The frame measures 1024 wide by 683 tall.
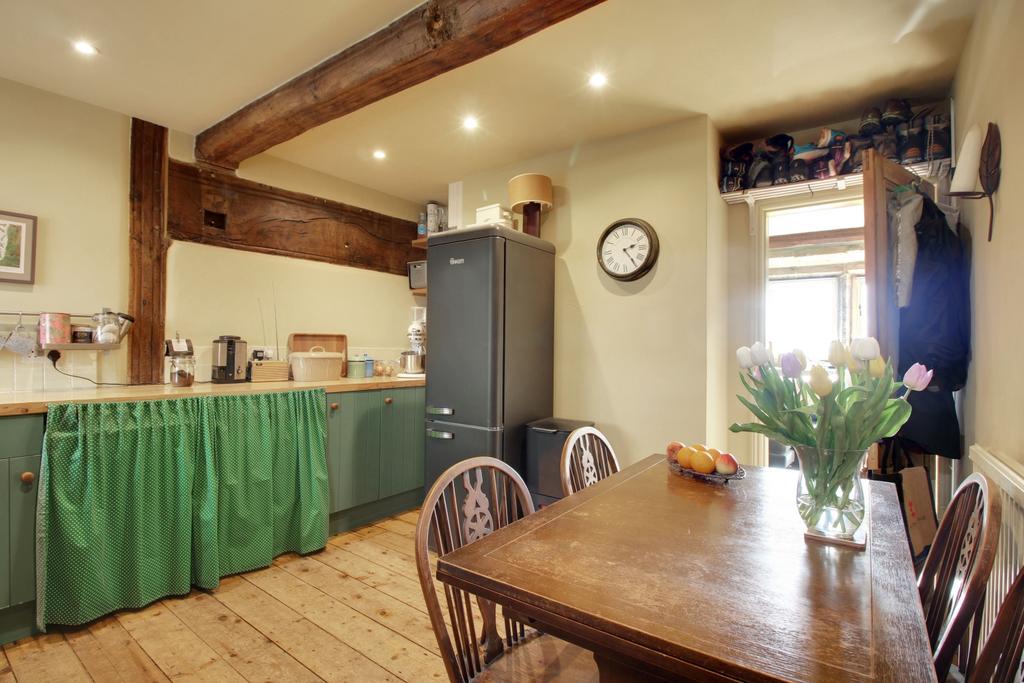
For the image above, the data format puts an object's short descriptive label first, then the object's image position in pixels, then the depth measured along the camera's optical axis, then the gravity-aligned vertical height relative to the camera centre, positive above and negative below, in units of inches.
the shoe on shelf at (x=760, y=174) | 116.0 +40.9
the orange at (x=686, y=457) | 64.0 -14.7
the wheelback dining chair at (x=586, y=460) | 65.6 -16.8
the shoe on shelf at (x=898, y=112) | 100.7 +48.1
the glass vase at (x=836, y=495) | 44.2 -13.7
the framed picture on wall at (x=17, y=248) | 97.3 +19.3
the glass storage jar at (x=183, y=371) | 109.8 -6.1
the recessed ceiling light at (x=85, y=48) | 87.6 +53.6
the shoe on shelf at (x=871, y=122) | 103.6 +47.4
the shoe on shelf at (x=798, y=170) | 112.3 +40.2
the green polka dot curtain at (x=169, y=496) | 79.5 -28.5
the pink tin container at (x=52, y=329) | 99.0 +2.9
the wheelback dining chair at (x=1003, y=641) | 32.3 -19.8
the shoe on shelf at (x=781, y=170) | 114.0 +41.1
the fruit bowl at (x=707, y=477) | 61.6 -16.7
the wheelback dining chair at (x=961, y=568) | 36.3 -19.6
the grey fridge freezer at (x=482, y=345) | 111.3 +0.0
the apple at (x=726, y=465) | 61.7 -15.1
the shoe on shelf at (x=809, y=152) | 110.2 +43.7
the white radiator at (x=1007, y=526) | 53.8 -20.6
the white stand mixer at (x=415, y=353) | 153.9 -2.6
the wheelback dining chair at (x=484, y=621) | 41.1 -24.5
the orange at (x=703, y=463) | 62.5 -15.0
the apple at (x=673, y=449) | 68.4 -14.6
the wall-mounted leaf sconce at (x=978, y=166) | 67.4 +26.1
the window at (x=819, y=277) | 196.1 +34.8
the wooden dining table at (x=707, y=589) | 27.8 -17.3
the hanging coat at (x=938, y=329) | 84.3 +2.9
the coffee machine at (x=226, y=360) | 121.0 -3.9
